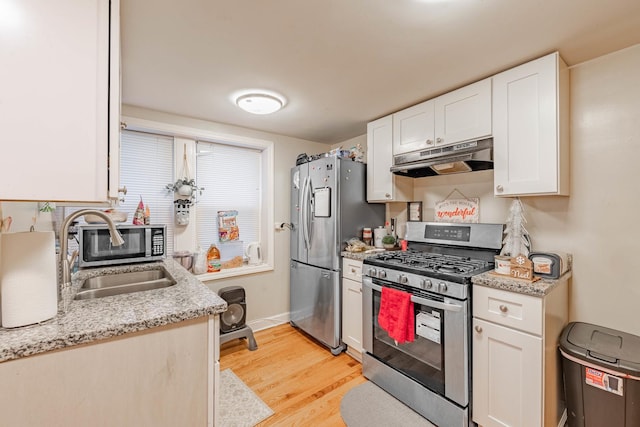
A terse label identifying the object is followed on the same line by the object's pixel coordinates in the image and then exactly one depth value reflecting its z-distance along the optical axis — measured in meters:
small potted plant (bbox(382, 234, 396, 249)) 2.65
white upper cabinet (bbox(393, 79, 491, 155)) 1.89
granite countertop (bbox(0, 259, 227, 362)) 0.83
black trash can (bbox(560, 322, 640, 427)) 1.28
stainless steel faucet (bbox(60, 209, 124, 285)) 1.16
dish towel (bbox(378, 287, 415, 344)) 1.85
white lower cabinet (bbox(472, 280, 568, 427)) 1.42
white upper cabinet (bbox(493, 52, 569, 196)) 1.60
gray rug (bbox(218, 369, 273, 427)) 1.76
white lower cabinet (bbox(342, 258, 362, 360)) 2.41
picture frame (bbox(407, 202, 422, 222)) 2.62
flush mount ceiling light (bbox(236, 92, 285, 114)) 2.15
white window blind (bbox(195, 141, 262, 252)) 2.93
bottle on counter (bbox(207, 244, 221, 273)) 2.85
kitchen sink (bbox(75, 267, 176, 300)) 1.55
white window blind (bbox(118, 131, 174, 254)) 2.53
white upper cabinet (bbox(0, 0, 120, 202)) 0.75
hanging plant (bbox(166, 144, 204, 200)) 2.66
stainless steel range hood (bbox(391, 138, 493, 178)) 1.86
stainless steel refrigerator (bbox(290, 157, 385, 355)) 2.58
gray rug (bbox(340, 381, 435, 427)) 1.74
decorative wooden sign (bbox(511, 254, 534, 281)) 1.57
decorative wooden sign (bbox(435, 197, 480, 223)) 2.25
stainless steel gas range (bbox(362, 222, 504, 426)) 1.64
